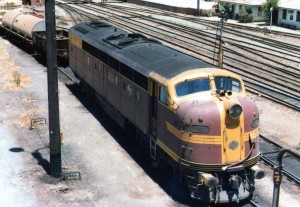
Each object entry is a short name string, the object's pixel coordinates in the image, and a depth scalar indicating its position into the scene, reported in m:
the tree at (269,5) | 55.81
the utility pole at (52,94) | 15.38
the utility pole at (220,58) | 28.59
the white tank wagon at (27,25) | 35.81
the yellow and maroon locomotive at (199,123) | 13.56
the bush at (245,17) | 56.72
